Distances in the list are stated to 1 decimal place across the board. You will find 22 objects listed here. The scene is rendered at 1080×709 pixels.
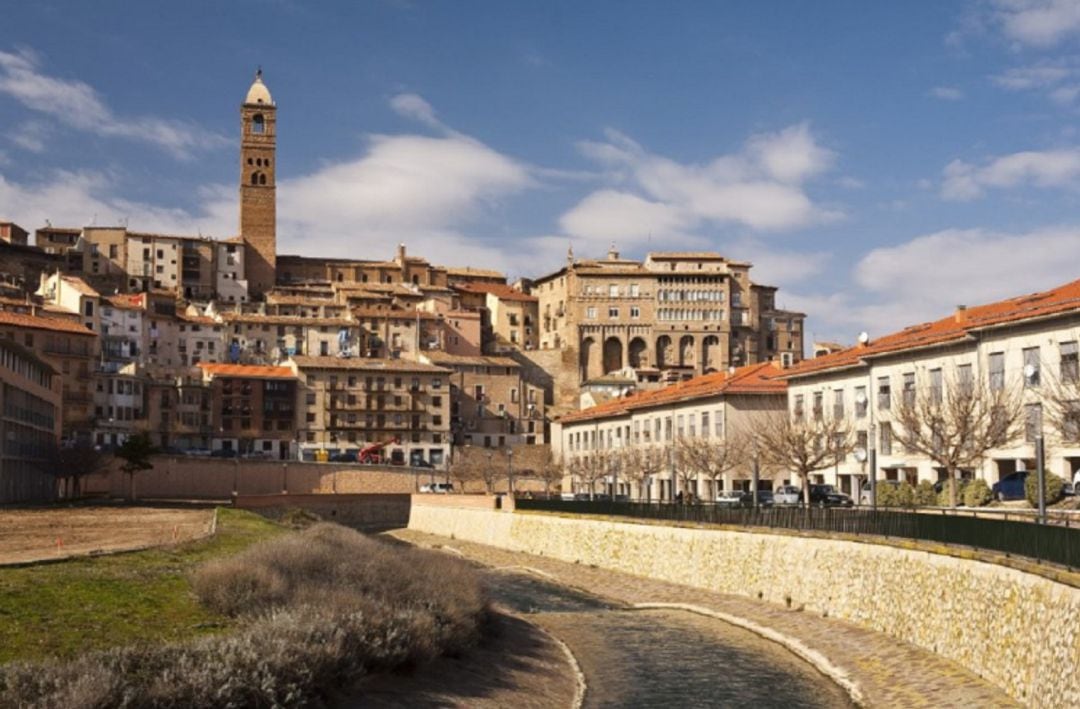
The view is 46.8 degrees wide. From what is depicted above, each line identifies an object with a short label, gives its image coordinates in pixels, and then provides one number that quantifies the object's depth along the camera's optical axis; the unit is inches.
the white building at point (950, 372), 2065.7
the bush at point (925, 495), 2074.3
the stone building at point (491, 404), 5885.8
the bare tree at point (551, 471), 4333.2
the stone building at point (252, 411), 5182.1
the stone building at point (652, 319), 6737.2
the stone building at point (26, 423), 3019.2
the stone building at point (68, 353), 4298.7
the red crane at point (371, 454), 5024.6
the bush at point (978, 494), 1966.0
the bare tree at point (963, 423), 1918.1
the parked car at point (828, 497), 2294.7
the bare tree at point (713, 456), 2964.1
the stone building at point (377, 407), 5300.2
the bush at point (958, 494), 2020.2
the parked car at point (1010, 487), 2005.4
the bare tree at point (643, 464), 3417.8
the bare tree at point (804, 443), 2342.5
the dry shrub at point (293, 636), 693.3
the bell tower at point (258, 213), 7194.9
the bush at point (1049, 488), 1807.3
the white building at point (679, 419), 3184.1
